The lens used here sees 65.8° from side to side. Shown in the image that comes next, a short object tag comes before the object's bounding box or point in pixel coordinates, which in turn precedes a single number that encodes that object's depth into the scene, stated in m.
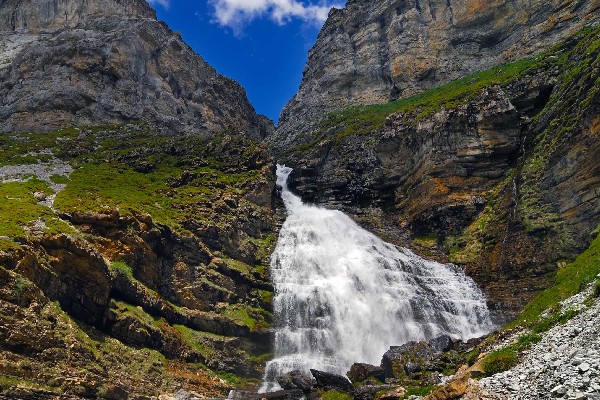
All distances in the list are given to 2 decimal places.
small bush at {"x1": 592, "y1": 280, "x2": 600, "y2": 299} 18.17
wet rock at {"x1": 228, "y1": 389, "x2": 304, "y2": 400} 27.73
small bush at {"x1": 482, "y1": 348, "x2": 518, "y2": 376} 17.02
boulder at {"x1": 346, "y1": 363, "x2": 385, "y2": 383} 29.34
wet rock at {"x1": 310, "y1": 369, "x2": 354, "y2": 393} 26.65
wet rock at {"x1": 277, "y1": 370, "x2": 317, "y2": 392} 28.44
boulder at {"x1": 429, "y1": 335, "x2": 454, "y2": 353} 31.55
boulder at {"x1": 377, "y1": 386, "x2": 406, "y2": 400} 21.22
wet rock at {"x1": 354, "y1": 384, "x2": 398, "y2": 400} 24.36
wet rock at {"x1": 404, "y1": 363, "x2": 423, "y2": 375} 28.55
